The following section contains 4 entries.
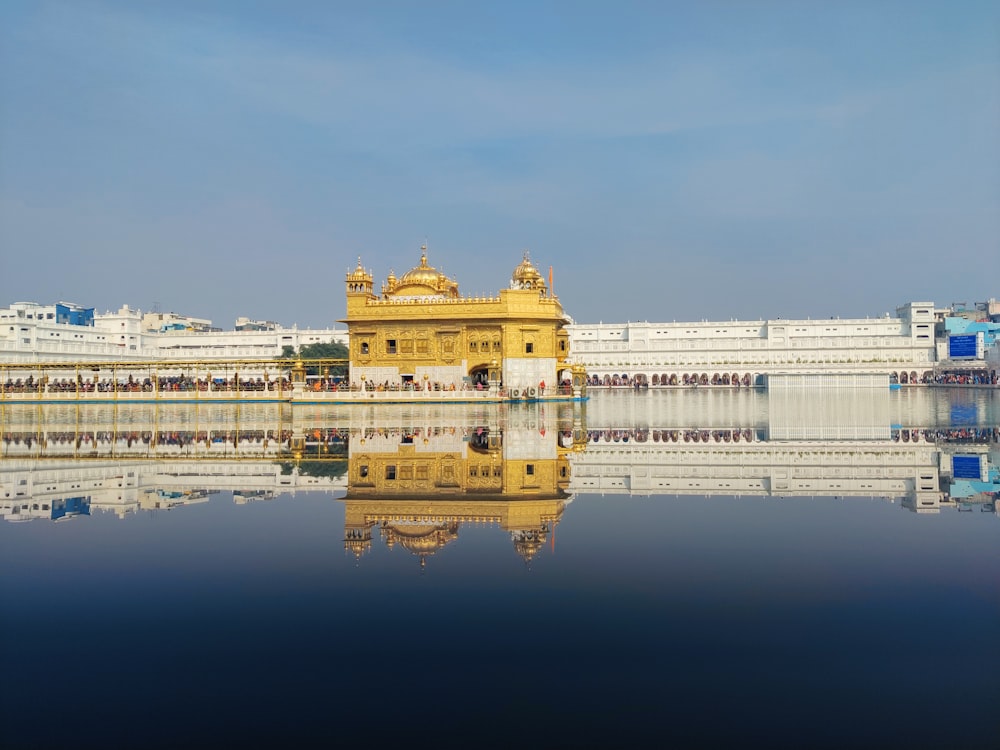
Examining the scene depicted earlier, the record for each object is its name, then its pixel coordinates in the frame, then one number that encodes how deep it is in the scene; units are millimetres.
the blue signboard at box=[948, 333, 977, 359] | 102312
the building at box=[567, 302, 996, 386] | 98312
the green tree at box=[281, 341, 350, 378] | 96606
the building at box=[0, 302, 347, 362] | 78312
